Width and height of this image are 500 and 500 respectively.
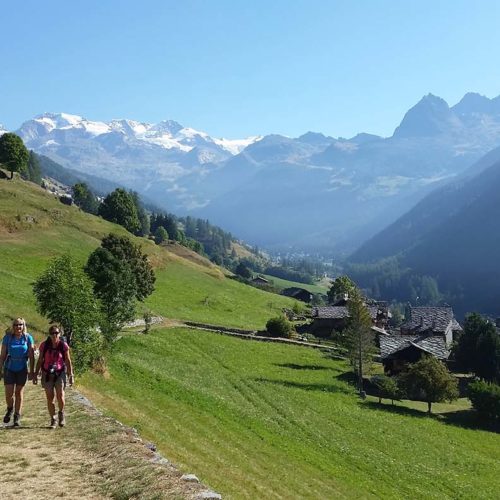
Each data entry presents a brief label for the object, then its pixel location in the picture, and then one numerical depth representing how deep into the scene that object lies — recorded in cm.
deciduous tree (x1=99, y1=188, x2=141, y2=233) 14288
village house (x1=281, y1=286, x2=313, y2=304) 17900
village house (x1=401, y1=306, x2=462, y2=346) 11250
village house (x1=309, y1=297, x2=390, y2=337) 10488
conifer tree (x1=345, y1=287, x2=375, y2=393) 6418
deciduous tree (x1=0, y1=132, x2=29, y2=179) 13275
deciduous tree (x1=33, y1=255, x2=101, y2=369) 3300
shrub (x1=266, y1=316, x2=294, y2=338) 8356
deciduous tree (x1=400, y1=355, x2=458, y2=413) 5619
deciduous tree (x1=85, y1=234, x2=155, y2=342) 4734
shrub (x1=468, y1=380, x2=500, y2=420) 5418
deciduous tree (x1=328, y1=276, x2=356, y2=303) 14877
